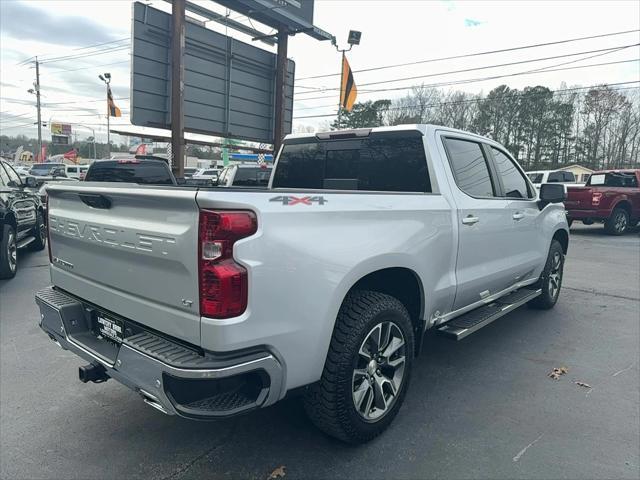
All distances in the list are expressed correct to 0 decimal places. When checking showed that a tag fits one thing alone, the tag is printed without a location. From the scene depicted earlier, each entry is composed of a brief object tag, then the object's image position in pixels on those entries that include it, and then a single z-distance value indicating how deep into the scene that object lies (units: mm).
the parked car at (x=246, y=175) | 12170
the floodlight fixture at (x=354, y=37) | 16609
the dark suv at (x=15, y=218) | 6918
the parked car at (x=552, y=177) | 19078
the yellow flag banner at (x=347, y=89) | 16844
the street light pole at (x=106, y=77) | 36056
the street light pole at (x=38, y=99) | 46750
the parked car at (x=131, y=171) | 9055
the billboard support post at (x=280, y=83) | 13945
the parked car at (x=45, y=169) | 33669
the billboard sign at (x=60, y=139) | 60062
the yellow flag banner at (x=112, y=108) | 30469
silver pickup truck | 2047
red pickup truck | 13812
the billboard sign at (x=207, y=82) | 10758
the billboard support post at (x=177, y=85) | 10500
